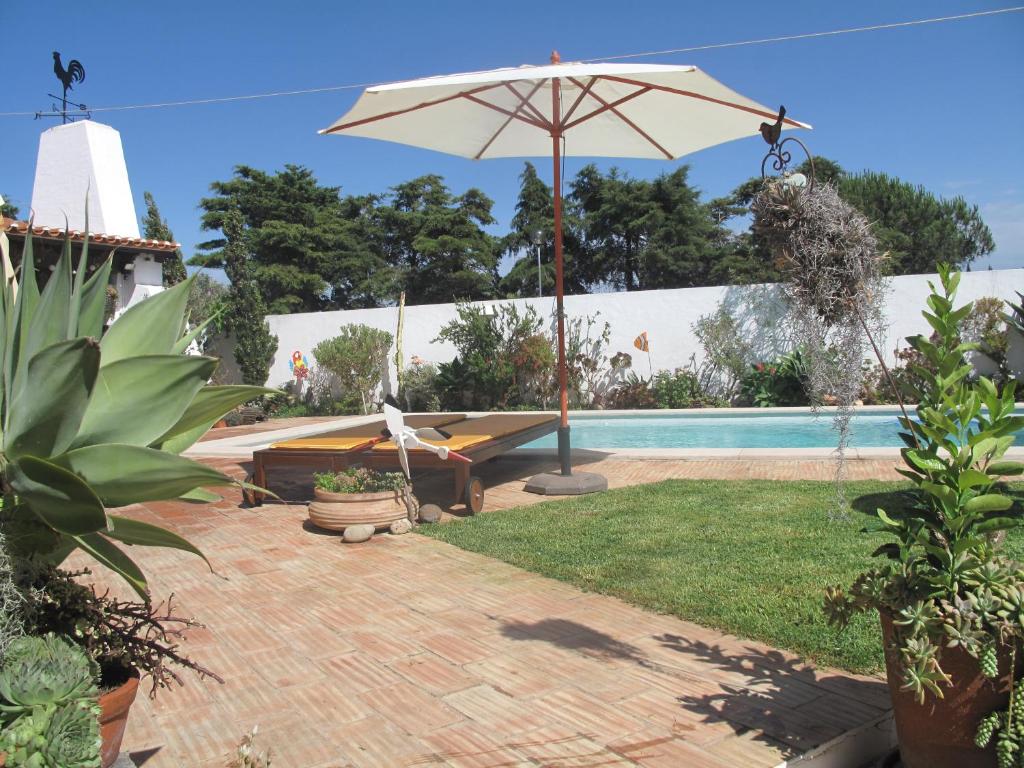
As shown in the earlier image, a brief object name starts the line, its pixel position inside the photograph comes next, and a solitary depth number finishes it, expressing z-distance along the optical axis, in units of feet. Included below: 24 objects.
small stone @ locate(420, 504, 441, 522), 21.72
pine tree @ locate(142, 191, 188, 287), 78.69
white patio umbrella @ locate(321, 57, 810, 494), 21.77
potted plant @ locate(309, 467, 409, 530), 20.59
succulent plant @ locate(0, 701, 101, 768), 5.02
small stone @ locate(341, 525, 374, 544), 20.02
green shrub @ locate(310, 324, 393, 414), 55.47
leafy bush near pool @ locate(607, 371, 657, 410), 50.39
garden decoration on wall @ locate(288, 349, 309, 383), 59.06
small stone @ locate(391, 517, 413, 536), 20.77
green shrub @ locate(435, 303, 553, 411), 51.65
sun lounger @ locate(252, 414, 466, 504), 23.31
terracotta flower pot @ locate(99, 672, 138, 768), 6.35
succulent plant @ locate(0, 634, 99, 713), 5.24
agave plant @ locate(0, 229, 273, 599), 4.99
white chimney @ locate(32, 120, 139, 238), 46.42
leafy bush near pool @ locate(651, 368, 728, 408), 49.14
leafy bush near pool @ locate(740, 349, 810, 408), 46.35
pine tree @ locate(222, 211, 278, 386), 58.34
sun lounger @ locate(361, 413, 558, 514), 22.53
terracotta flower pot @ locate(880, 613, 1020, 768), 7.64
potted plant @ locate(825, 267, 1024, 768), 7.54
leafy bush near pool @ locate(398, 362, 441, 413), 54.80
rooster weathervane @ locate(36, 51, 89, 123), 48.49
